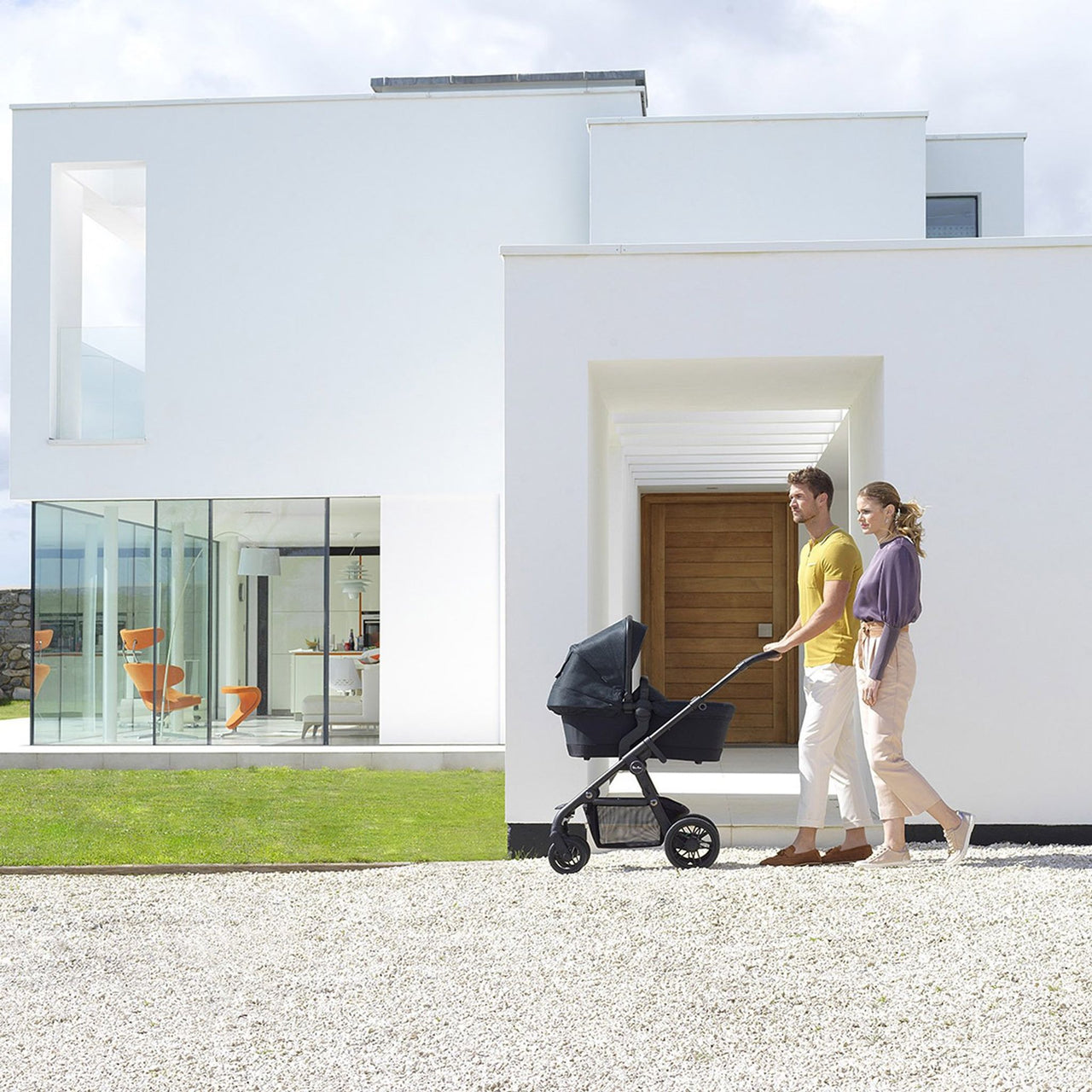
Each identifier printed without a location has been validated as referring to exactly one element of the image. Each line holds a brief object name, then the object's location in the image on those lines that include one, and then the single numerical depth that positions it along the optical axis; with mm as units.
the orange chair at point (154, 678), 14359
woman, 6238
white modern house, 14164
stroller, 6477
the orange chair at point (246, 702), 14281
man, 6590
